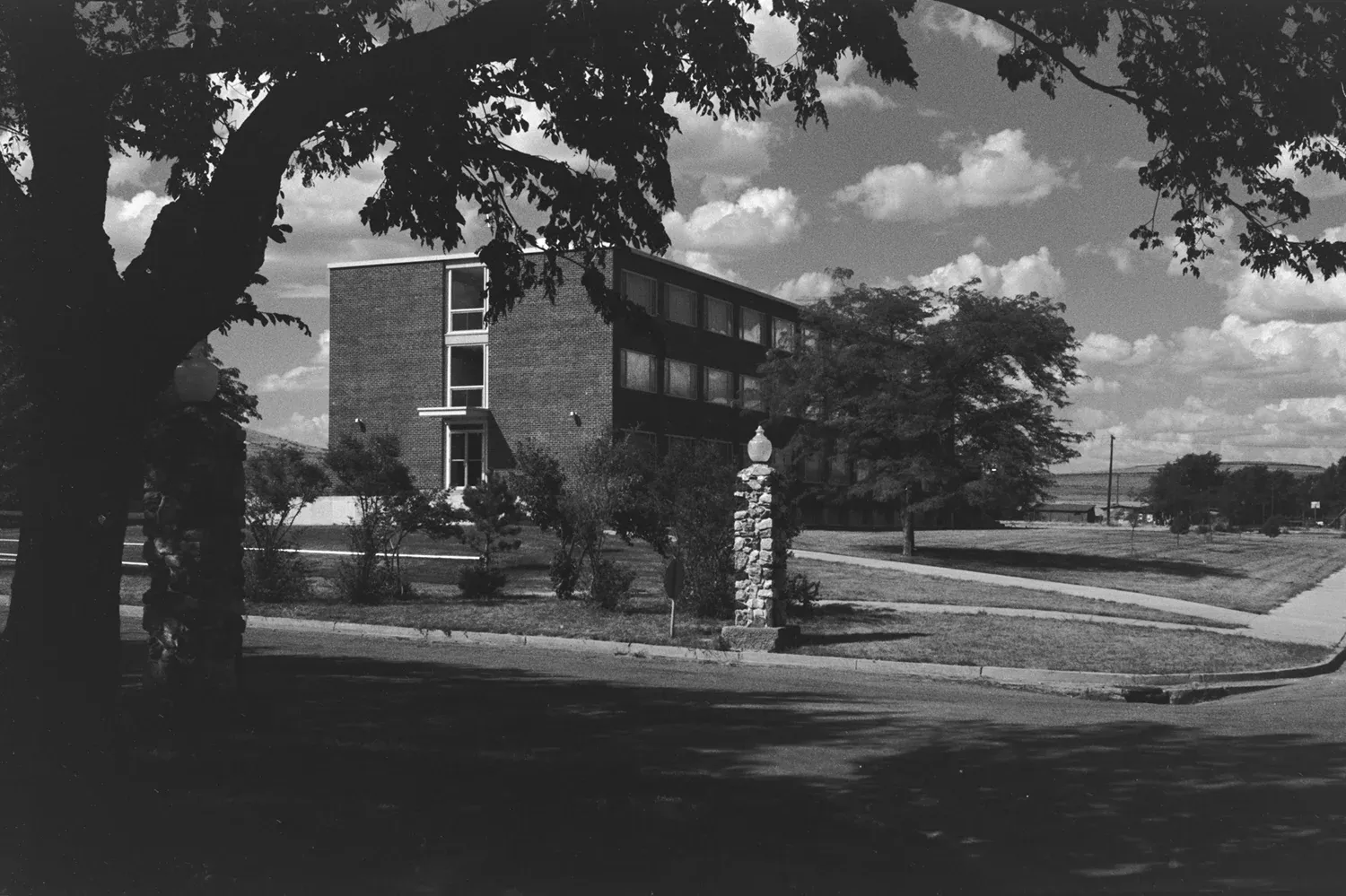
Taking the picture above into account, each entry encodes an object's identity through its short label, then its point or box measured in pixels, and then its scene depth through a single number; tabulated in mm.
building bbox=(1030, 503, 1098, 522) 156412
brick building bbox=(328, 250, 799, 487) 48188
